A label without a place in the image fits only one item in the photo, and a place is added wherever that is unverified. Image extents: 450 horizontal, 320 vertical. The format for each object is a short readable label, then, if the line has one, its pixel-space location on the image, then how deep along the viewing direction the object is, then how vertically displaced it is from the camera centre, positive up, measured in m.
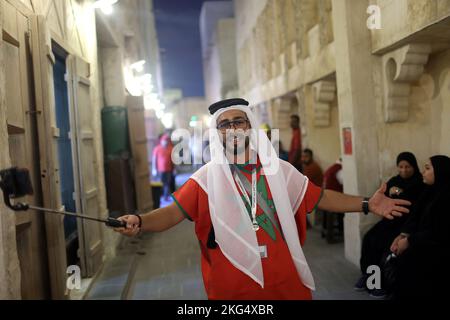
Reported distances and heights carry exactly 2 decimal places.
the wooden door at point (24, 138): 2.82 +0.18
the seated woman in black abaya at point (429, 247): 3.34 -0.86
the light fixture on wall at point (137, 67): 8.58 +1.95
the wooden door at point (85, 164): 4.70 -0.04
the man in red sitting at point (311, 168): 7.36 -0.38
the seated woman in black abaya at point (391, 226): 4.46 -0.88
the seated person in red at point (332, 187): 6.32 -0.63
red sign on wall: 5.19 +0.03
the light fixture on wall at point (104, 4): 5.05 +1.75
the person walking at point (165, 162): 10.98 -0.16
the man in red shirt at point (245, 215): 2.16 -0.32
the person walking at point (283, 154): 8.42 -0.14
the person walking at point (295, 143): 8.26 +0.06
